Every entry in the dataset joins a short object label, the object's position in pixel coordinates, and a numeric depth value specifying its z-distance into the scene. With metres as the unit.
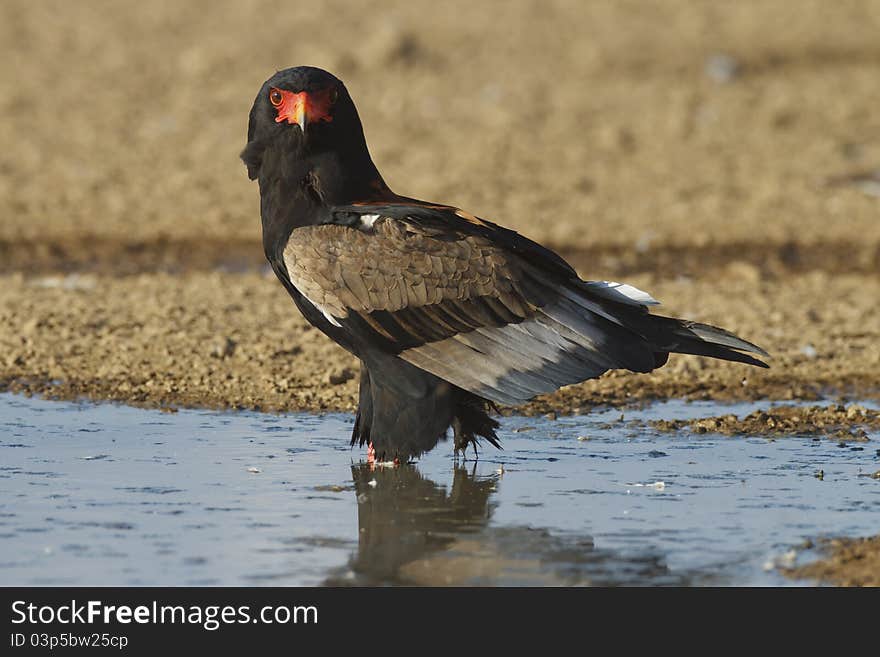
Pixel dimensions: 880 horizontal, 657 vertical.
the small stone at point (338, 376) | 17.58
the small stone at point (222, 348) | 18.58
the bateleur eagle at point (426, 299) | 13.59
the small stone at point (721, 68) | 38.03
